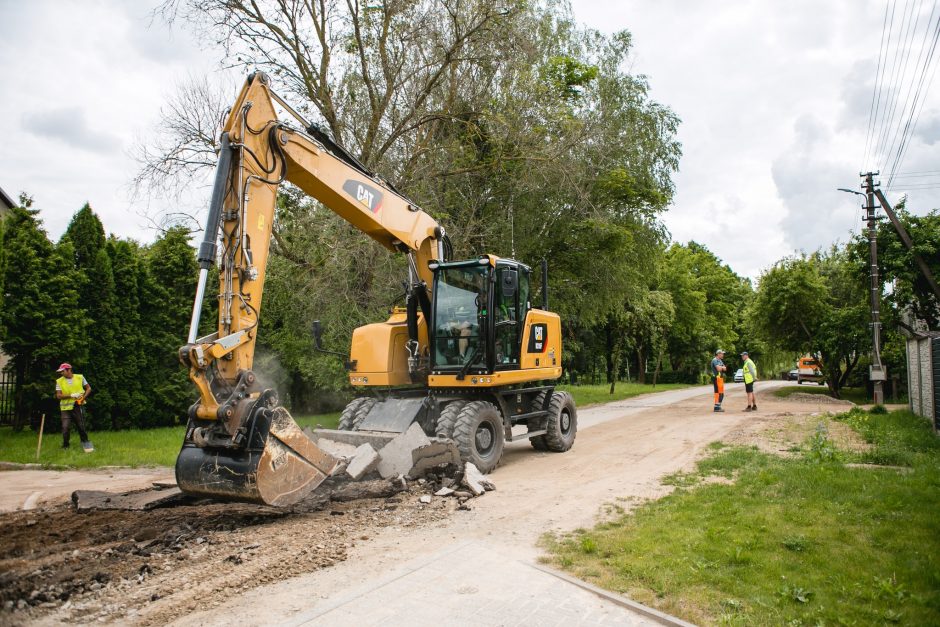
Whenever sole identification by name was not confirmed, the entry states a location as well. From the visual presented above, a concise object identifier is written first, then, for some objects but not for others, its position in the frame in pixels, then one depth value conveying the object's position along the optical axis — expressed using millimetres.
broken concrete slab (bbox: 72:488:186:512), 6375
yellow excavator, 5625
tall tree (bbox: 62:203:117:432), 14219
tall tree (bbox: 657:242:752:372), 42094
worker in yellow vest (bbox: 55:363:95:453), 11266
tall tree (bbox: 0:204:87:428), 13195
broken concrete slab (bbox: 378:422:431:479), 7430
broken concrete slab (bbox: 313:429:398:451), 7617
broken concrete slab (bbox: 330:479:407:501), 6996
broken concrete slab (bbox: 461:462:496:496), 7273
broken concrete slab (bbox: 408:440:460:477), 7465
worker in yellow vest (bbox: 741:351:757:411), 18625
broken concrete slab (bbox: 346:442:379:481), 7199
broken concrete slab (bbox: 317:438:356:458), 7472
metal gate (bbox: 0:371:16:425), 14422
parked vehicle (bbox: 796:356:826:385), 33500
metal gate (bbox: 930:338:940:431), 11289
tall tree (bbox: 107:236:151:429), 14641
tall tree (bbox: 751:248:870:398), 24172
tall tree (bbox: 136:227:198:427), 15234
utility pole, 19109
